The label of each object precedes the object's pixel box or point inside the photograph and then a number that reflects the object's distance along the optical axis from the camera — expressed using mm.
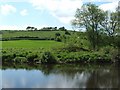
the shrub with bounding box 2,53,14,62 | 18077
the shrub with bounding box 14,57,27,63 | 17883
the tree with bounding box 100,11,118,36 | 21199
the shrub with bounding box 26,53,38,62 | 18019
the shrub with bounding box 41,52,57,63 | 17497
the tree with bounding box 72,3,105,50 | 21441
